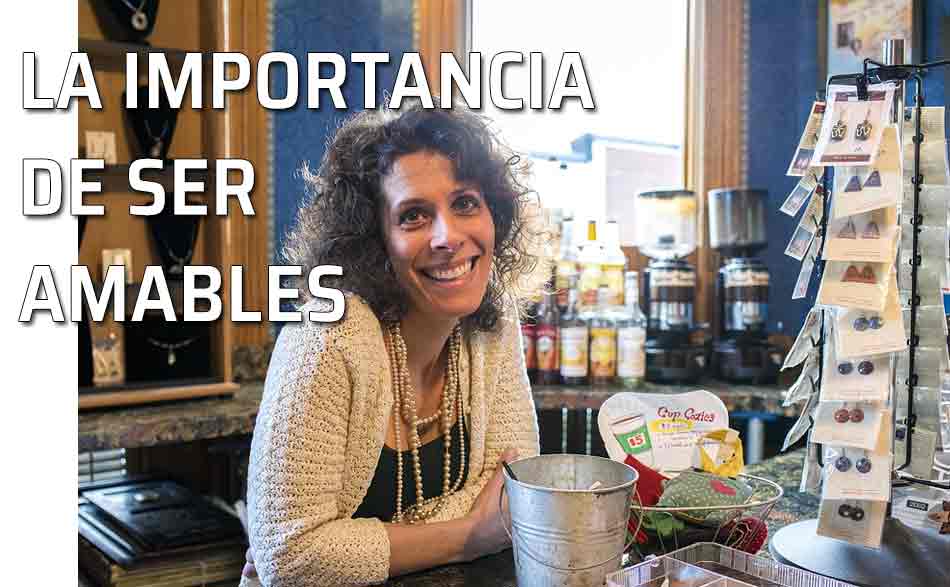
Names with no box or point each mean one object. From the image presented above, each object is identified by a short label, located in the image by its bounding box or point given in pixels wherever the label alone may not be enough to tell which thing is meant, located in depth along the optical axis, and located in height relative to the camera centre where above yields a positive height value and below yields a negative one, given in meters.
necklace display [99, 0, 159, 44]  2.27 +0.70
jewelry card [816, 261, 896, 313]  0.94 +0.00
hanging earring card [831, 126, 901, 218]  0.94 +0.11
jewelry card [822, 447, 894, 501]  0.95 -0.22
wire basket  0.93 -0.27
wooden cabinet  2.30 +0.36
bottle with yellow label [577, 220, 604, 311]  2.73 +0.02
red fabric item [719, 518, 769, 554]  0.96 -0.29
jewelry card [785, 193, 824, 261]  1.04 +0.06
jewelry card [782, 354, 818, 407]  1.05 -0.12
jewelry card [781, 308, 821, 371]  1.04 -0.07
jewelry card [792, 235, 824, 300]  1.06 +0.01
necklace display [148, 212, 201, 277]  2.36 +0.12
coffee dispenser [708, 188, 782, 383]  2.65 -0.02
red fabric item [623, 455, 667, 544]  0.99 -0.24
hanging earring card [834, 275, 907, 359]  0.94 -0.06
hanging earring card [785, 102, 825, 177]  1.05 +0.17
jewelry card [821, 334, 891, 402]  0.95 -0.11
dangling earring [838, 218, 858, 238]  0.97 +0.06
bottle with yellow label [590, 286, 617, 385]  2.67 -0.23
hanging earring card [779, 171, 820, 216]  1.04 +0.11
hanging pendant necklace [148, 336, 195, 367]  2.28 -0.17
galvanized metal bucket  0.77 -0.23
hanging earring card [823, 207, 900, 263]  0.94 +0.05
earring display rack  0.97 -0.24
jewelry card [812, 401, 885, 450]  0.95 -0.16
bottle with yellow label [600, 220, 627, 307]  2.76 +0.05
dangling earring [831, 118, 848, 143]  0.98 +0.17
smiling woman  1.09 -0.14
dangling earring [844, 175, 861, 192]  0.96 +0.11
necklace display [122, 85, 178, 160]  2.31 +0.42
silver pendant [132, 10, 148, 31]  2.28 +0.69
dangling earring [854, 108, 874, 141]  0.96 +0.17
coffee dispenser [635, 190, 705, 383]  2.69 -0.01
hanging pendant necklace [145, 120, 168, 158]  2.33 +0.37
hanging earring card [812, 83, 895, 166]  0.96 +0.18
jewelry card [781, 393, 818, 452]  1.06 -0.17
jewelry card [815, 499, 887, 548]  0.97 -0.27
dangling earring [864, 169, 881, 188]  0.95 +0.11
